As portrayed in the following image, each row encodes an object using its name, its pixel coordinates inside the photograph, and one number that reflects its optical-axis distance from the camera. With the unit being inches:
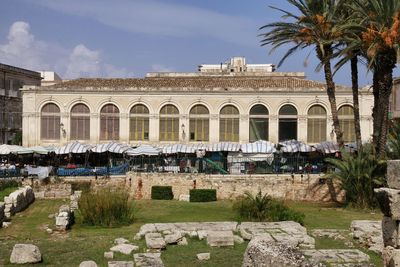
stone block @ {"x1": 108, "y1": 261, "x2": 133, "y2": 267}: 488.7
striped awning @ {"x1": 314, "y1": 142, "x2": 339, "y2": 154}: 1489.9
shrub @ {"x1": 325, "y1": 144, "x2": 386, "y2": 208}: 1100.5
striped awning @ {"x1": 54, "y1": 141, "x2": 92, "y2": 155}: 1561.3
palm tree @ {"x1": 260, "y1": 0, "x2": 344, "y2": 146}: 1149.1
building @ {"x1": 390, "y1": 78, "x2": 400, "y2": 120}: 2226.9
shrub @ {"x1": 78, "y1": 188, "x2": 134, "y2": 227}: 867.4
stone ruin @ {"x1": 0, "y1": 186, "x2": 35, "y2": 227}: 947.2
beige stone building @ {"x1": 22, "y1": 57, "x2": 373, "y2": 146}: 1899.6
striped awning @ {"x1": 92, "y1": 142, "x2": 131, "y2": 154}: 1567.4
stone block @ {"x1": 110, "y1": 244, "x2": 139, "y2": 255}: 593.1
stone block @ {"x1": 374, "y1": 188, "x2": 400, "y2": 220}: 347.3
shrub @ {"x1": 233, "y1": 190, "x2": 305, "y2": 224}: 882.8
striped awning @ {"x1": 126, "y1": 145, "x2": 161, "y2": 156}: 1525.6
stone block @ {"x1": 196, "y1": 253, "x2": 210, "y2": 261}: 572.7
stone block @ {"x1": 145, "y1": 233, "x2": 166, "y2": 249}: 616.7
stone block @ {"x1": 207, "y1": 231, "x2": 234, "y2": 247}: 642.8
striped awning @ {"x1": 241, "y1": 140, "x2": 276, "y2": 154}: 1488.7
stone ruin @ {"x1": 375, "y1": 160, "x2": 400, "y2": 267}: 347.9
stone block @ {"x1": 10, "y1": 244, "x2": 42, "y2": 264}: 548.1
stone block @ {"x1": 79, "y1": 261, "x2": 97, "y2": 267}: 459.4
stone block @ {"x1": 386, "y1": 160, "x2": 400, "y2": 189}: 346.6
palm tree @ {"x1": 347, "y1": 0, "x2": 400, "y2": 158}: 981.8
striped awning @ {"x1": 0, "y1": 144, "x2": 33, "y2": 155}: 1544.0
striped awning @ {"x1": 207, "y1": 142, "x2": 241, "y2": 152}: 1590.8
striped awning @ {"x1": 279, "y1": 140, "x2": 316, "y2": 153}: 1577.1
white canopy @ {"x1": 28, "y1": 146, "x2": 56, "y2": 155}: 1579.2
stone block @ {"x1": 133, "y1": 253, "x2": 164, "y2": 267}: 506.0
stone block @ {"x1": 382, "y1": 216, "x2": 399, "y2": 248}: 356.2
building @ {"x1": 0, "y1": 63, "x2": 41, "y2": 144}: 2482.8
